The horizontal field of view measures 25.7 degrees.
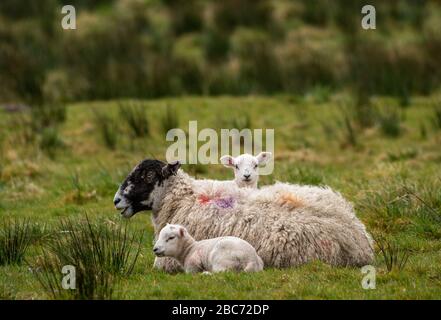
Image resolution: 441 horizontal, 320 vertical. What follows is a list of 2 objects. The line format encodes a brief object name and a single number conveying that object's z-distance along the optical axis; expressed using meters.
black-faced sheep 8.95
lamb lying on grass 8.47
